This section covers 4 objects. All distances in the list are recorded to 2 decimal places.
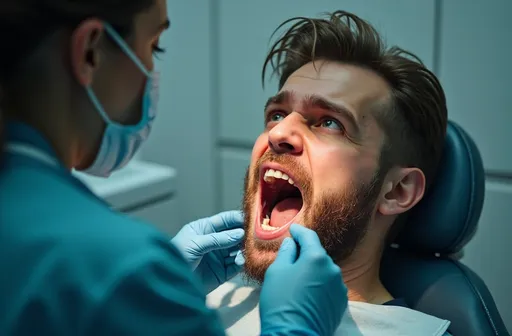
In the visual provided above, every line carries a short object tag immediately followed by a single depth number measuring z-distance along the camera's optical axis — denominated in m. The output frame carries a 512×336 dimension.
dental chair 1.52
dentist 0.79
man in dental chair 1.49
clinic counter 2.50
